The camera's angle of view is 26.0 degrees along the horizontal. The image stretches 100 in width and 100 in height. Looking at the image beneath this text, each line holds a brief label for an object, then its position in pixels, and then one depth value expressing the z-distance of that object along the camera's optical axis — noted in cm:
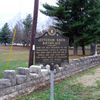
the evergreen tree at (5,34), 5663
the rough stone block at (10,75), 589
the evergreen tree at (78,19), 2221
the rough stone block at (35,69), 722
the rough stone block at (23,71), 656
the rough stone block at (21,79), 619
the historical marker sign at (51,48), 527
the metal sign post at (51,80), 474
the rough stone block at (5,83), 561
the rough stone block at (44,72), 768
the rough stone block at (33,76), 689
